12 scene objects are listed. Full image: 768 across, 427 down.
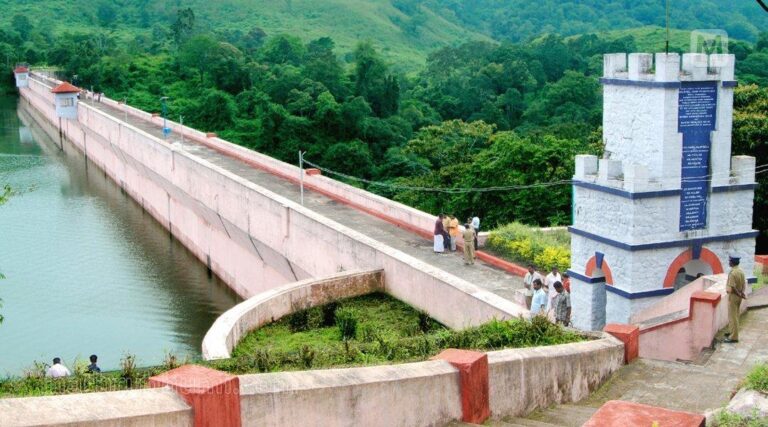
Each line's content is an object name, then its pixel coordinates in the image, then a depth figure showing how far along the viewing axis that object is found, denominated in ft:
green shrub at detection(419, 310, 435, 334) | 52.63
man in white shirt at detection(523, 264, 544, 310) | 50.01
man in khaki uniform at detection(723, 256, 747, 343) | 36.14
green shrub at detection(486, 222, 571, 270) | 59.47
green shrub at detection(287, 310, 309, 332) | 54.39
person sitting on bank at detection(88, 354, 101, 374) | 41.56
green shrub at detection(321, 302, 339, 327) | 55.57
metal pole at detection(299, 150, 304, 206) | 84.59
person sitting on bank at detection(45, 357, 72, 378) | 38.19
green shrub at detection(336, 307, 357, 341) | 51.96
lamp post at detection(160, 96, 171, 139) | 140.84
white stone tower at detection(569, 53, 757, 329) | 43.32
